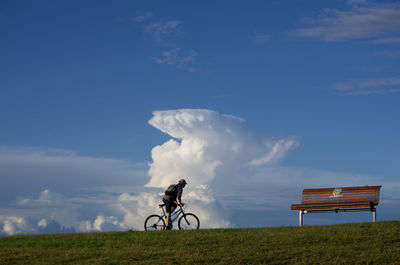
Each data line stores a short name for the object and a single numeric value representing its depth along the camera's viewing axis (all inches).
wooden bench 854.5
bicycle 815.7
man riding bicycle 810.2
